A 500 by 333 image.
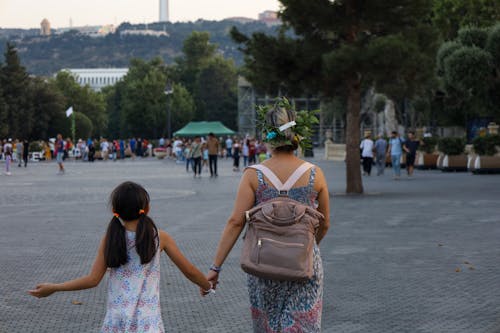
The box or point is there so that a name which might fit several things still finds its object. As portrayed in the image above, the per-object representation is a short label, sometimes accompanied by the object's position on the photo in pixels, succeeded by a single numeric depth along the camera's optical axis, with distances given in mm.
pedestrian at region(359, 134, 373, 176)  35688
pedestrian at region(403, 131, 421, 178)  34594
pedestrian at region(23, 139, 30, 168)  54675
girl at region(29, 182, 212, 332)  4652
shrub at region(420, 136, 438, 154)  41656
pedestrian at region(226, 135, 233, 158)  73062
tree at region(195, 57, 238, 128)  143250
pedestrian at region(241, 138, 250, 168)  49594
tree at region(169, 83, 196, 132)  131125
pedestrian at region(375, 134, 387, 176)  36062
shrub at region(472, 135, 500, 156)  34844
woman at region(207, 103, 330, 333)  4758
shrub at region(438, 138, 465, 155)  38344
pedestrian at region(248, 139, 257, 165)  49625
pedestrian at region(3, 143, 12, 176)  41344
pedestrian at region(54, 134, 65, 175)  41906
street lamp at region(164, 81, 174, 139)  81788
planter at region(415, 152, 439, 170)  41281
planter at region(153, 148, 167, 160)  77375
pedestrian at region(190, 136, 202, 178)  37406
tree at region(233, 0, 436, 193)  22703
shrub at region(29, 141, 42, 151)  74750
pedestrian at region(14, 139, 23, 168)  55475
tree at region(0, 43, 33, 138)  98500
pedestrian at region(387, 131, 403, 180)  33094
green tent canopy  90938
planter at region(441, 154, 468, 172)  38281
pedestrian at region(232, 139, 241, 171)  41944
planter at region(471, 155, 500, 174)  34656
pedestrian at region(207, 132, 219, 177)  36250
